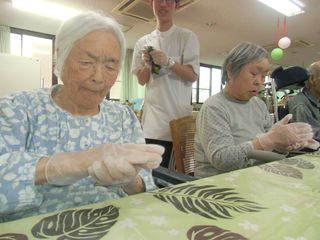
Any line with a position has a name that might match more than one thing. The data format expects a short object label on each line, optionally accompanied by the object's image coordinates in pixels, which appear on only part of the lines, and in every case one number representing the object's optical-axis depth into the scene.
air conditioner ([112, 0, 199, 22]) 3.55
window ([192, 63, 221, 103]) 8.70
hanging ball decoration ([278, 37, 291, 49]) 4.21
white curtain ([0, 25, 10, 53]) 4.93
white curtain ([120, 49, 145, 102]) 6.74
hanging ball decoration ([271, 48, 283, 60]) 4.75
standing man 1.64
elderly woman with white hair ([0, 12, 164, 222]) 0.57
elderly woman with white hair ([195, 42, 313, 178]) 1.07
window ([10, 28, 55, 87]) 5.01
